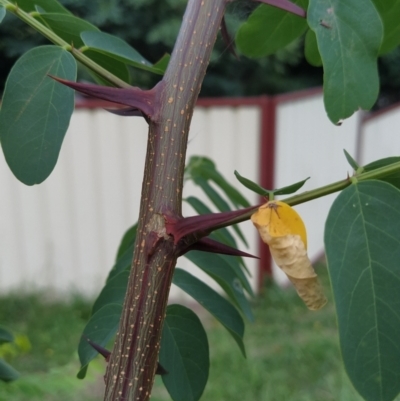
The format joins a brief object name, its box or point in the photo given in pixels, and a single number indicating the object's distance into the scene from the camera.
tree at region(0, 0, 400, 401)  0.22
